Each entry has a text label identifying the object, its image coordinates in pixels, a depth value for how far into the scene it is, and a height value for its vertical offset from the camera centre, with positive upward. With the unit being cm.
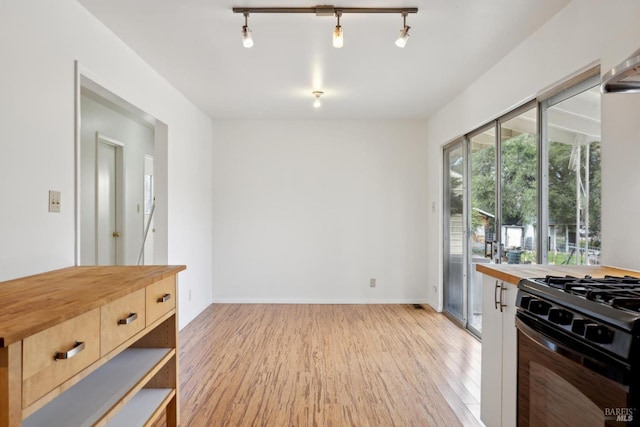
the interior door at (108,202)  404 +14
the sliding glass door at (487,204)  272 +11
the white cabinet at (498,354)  163 -71
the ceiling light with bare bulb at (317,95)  367 +130
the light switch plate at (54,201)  189 +7
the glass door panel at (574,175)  207 +26
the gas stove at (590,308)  89 -29
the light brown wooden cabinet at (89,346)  94 -47
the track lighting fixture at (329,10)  214 +129
